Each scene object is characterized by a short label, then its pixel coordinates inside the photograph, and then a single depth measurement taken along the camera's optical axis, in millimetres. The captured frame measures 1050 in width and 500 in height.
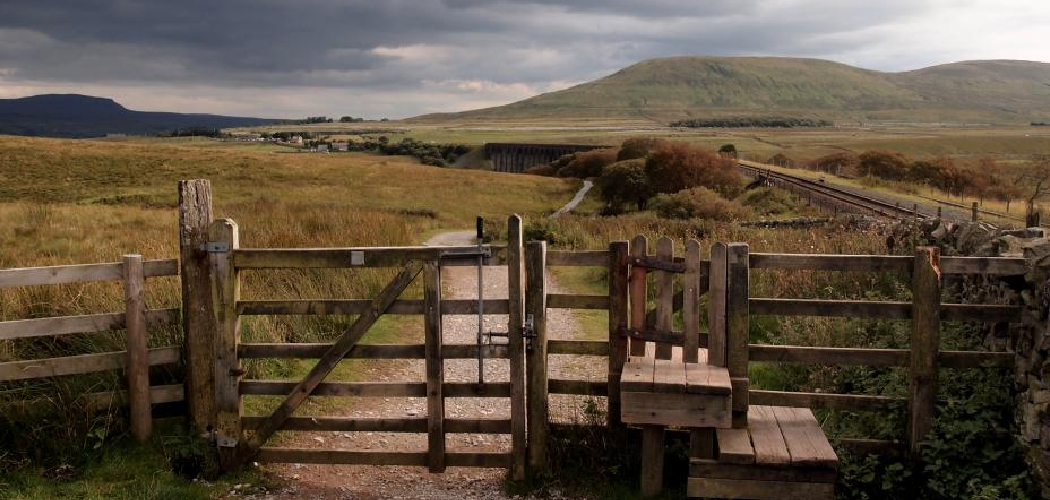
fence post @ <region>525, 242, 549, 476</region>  6727
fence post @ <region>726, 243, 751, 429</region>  6441
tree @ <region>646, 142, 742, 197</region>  47062
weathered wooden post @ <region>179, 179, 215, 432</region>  7066
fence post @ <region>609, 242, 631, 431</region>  6688
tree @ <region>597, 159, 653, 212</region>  48688
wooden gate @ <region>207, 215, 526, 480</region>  6855
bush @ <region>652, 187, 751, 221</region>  33853
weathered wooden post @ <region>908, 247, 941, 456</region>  6344
